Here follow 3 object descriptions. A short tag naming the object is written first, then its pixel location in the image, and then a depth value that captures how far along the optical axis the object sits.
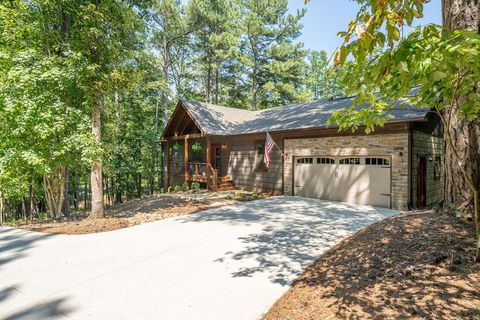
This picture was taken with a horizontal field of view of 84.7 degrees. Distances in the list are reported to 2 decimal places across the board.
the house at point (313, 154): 9.80
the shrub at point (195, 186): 16.29
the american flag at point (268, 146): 12.05
